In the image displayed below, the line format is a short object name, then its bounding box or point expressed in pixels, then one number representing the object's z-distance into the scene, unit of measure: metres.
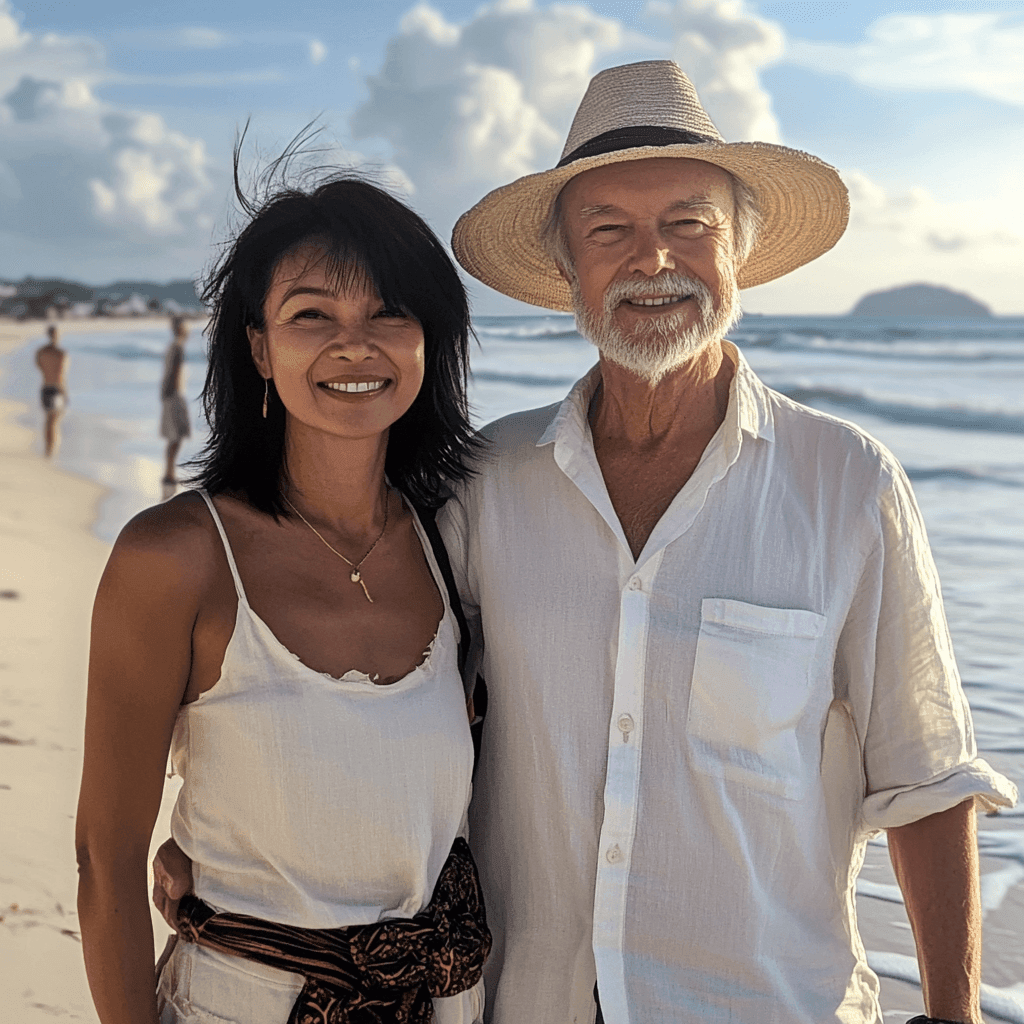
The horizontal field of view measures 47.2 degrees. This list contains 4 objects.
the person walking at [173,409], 11.59
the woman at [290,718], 1.92
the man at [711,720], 2.10
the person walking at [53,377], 14.40
